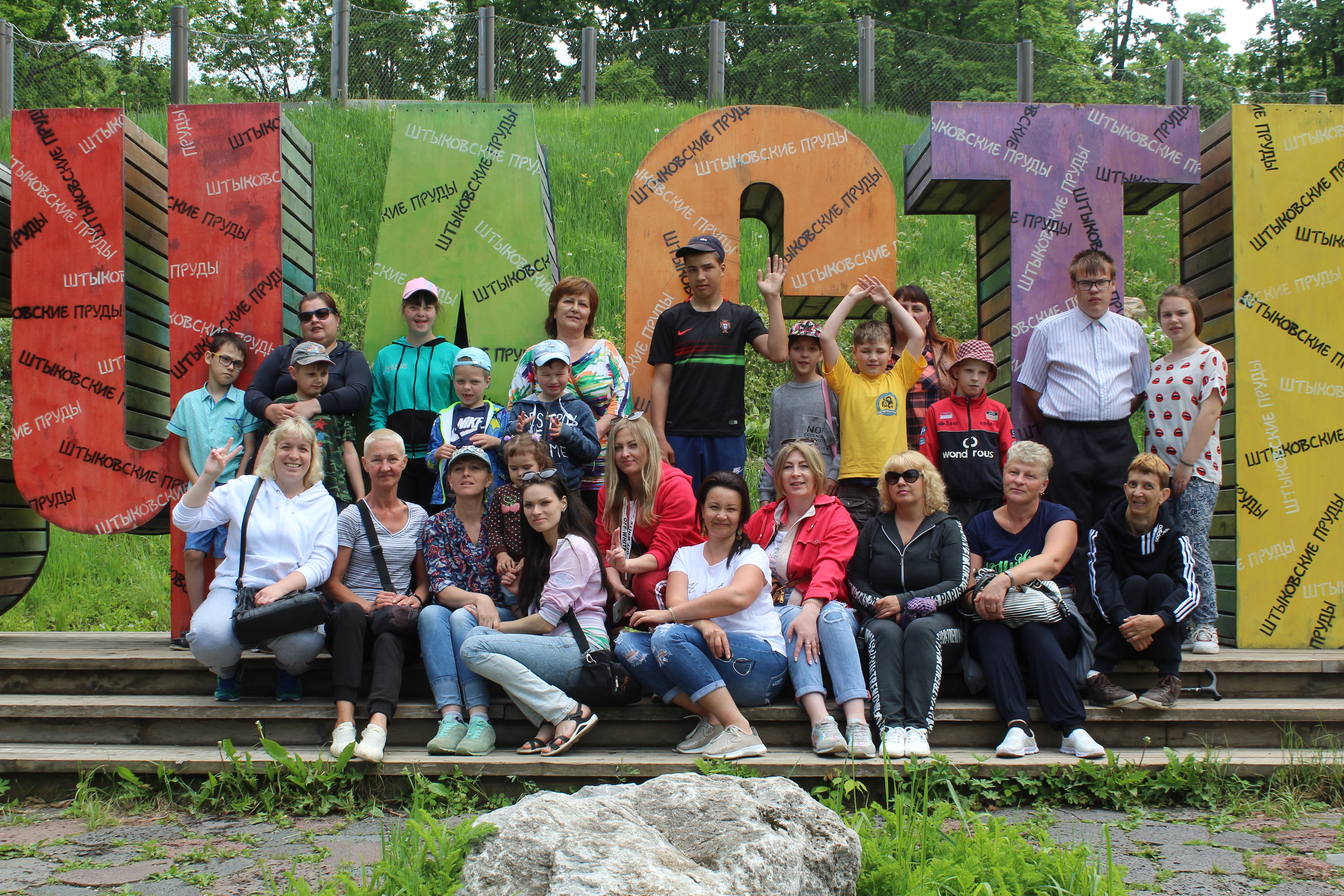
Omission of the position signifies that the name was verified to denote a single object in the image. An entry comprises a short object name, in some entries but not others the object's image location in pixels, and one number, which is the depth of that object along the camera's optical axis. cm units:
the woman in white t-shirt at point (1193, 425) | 488
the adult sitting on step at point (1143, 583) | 430
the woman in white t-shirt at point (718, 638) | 411
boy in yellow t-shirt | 514
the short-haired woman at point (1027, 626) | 414
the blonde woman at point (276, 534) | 439
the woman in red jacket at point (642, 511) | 464
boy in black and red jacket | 501
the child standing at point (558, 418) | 485
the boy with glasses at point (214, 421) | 520
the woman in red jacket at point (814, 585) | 413
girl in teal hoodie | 525
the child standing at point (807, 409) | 530
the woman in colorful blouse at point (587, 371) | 511
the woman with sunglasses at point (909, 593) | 414
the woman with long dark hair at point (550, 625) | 412
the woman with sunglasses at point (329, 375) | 499
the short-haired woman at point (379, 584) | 425
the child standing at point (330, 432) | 504
